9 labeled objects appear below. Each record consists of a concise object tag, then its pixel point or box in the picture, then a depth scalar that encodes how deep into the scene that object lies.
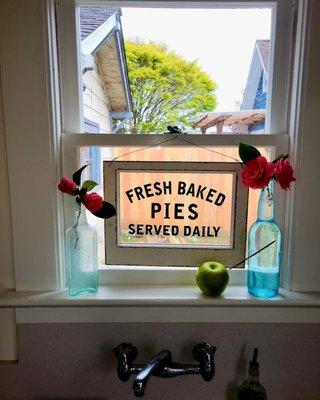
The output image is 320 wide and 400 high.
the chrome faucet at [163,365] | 0.78
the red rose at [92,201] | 0.81
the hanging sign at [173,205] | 0.91
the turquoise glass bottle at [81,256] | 0.87
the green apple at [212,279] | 0.84
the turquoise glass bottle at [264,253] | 0.86
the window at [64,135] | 0.80
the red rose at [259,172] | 0.78
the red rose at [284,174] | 0.77
